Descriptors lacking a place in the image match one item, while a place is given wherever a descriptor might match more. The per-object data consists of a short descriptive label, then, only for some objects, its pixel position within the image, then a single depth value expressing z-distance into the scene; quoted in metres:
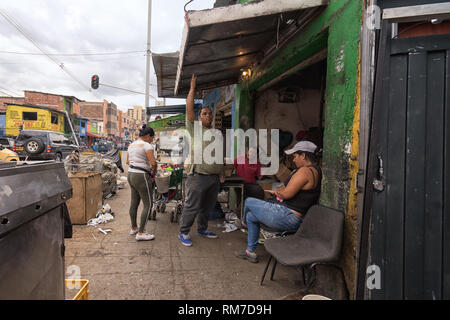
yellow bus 22.80
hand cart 4.64
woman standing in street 3.65
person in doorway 4.64
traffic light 14.02
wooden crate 4.35
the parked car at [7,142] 12.38
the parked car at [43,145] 11.77
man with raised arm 3.60
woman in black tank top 2.77
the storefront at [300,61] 2.18
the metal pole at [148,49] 13.65
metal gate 1.69
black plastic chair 2.17
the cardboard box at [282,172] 5.61
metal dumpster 1.01
